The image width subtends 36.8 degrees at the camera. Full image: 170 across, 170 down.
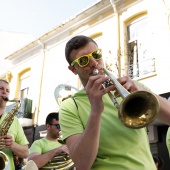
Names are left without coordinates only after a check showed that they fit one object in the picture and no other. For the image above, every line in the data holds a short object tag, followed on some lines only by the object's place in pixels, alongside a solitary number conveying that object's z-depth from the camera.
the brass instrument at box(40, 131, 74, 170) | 3.97
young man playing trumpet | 1.51
